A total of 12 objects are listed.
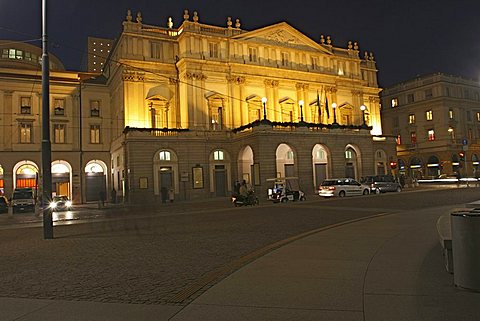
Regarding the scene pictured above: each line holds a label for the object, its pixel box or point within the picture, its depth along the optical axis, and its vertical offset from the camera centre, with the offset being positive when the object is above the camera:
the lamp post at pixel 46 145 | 14.48 +1.76
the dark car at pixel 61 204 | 39.95 -1.12
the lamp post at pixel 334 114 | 52.72 +9.00
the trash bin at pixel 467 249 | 6.03 -1.12
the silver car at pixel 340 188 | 37.91 -0.78
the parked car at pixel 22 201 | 36.94 -0.58
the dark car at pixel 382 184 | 42.03 -0.62
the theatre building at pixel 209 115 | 44.50 +8.87
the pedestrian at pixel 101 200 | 40.68 -0.90
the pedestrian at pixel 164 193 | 42.28 -0.57
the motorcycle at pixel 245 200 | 31.33 -1.19
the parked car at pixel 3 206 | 37.25 -0.94
